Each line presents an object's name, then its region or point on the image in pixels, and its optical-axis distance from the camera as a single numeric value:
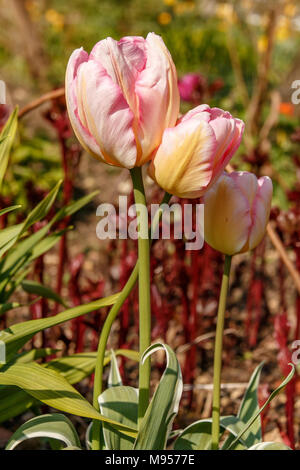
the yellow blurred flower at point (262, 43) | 4.59
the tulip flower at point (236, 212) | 0.82
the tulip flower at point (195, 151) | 0.77
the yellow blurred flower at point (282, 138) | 3.91
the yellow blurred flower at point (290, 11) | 4.17
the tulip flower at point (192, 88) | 1.51
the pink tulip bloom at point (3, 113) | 1.32
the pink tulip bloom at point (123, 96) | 0.77
